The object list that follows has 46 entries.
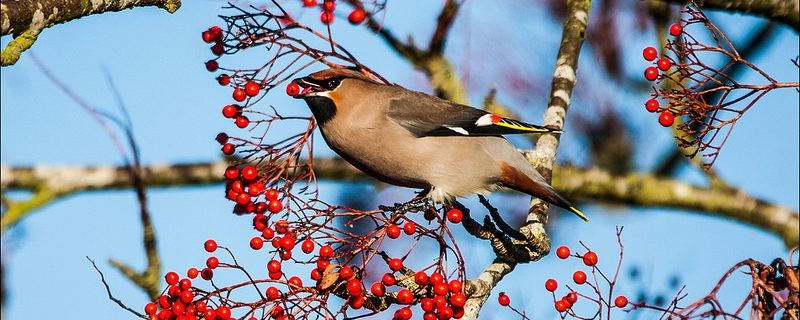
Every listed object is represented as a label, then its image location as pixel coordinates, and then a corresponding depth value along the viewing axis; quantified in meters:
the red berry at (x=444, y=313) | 7.20
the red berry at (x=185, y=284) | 7.38
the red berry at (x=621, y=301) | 7.63
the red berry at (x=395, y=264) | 7.53
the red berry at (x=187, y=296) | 7.32
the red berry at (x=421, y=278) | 7.32
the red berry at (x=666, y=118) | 7.91
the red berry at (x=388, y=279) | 7.43
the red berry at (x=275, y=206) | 8.13
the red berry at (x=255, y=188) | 8.36
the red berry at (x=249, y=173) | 8.45
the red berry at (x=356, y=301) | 7.24
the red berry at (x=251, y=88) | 8.55
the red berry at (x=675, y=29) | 8.05
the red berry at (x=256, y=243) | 7.94
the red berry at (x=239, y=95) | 8.59
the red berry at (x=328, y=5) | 8.97
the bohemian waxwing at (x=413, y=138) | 9.48
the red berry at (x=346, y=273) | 7.10
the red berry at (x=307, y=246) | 7.54
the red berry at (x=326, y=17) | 8.90
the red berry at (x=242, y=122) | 8.72
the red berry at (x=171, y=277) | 7.64
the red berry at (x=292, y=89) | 9.20
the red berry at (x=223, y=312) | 7.05
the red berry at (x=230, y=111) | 8.73
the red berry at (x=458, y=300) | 7.23
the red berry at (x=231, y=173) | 8.49
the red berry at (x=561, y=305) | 7.75
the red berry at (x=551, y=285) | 8.20
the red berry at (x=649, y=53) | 8.36
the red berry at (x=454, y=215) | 7.99
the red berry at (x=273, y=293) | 7.20
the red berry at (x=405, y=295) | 7.33
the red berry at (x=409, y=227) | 7.53
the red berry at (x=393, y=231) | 7.61
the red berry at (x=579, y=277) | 8.05
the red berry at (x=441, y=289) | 7.25
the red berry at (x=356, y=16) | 9.23
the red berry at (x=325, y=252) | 7.40
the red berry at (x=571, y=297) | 7.83
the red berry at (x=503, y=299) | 8.08
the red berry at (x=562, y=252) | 7.97
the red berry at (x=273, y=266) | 7.39
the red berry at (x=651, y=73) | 8.14
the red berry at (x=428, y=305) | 7.25
